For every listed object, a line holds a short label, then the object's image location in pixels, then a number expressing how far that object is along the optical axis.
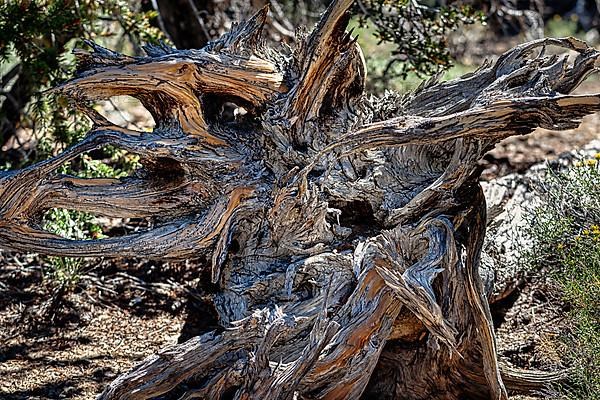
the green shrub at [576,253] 3.66
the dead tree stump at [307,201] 3.71
